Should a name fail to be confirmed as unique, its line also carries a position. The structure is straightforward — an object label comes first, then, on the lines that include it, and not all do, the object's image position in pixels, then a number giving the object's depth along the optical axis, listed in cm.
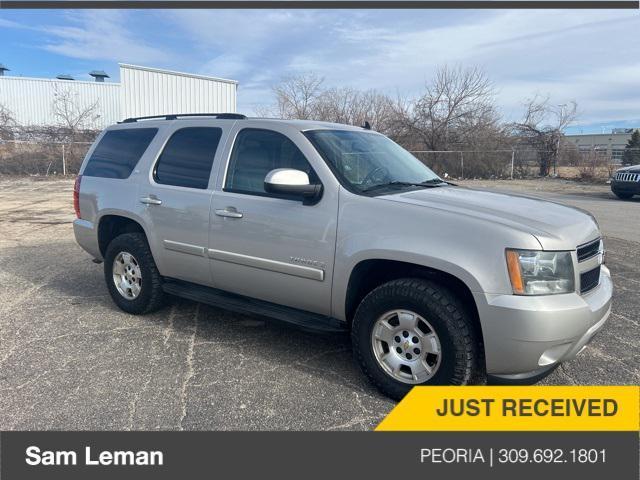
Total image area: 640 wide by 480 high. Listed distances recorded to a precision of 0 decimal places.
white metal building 2242
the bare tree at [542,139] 2508
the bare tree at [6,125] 2534
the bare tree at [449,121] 2595
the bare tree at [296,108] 2952
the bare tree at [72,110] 3278
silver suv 291
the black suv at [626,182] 1484
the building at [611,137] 5858
